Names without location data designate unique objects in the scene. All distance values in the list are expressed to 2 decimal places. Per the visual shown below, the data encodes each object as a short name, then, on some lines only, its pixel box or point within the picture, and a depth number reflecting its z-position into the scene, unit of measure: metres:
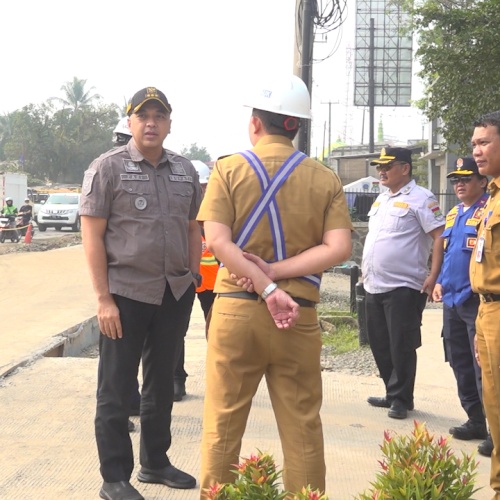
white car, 38.62
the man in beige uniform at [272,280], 3.44
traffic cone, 29.44
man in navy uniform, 5.36
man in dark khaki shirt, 4.29
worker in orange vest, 6.50
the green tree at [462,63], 17.19
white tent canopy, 35.41
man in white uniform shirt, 6.09
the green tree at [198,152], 141.50
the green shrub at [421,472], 2.81
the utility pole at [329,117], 87.00
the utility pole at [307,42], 14.37
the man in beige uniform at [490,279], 4.07
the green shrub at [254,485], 2.85
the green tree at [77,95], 84.31
